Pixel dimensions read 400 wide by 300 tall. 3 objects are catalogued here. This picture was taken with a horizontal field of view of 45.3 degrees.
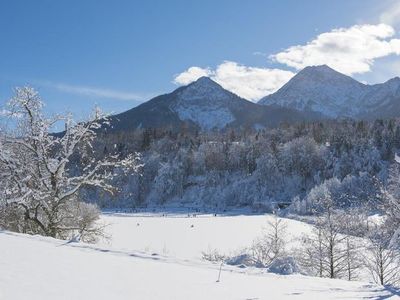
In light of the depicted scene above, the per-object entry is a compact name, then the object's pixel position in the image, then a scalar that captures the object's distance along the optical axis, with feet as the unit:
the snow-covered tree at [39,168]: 59.62
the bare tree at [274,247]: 129.18
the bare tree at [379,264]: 106.05
